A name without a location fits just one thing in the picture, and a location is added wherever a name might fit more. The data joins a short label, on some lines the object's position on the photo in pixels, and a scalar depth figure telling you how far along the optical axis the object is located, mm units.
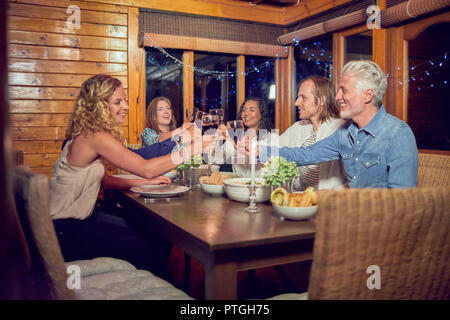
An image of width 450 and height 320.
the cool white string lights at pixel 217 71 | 4340
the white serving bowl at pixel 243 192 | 1665
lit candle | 1462
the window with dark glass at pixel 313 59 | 4426
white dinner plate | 1818
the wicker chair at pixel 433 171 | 1939
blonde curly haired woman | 1792
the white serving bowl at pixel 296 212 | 1332
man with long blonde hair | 2318
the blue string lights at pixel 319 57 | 4367
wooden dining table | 1112
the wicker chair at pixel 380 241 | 923
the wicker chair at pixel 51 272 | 1059
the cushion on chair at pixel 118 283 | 1357
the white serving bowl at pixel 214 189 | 1876
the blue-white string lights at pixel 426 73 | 3287
